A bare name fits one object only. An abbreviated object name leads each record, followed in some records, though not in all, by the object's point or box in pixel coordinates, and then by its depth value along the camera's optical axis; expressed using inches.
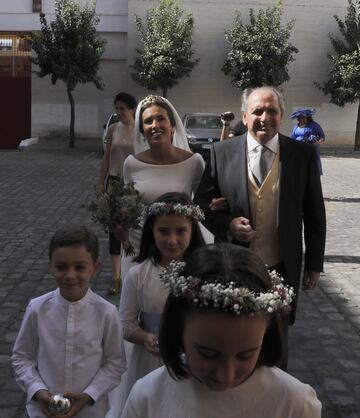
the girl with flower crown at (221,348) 62.6
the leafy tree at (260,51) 1029.2
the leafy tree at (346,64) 1043.9
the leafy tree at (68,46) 962.1
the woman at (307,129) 429.4
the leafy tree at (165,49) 1011.9
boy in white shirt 111.7
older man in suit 134.6
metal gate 1127.0
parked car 781.3
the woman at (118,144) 254.7
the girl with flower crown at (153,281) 121.6
